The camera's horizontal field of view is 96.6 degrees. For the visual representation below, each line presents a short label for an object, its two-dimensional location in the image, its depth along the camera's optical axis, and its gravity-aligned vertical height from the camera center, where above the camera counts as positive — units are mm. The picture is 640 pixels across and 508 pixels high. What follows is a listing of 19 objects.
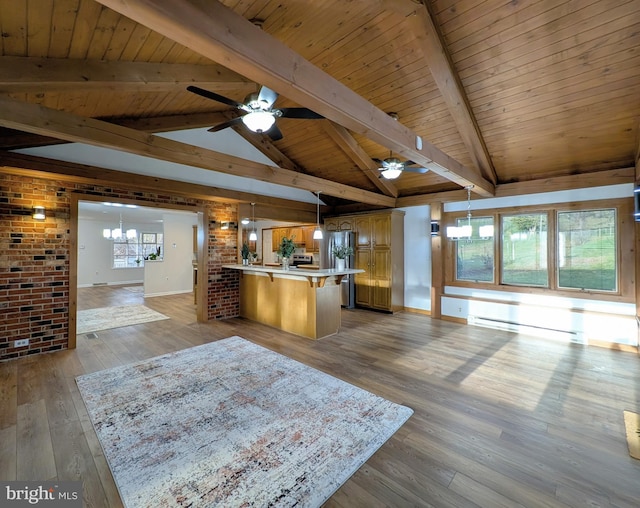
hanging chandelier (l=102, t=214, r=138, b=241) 9375 +809
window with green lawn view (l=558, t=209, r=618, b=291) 4488 +111
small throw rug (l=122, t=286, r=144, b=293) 9547 -1137
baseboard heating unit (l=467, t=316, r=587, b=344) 4475 -1242
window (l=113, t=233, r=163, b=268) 11320 +317
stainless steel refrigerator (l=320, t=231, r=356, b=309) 6977 -188
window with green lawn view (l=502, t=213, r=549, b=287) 5094 +126
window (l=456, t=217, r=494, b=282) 5684 +33
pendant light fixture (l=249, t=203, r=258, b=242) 6265 +1003
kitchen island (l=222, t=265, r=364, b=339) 4629 -757
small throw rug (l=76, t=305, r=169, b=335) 5328 -1276
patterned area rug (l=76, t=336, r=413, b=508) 1729 -1388
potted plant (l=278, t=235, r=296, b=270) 5156 +155
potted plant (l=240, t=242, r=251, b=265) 6122 +55
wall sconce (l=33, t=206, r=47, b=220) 3967 +607
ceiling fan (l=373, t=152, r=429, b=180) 4227 +1331
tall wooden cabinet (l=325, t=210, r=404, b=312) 6352 -54
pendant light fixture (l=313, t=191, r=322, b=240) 5058 +401
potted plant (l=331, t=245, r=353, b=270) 5204 +30
